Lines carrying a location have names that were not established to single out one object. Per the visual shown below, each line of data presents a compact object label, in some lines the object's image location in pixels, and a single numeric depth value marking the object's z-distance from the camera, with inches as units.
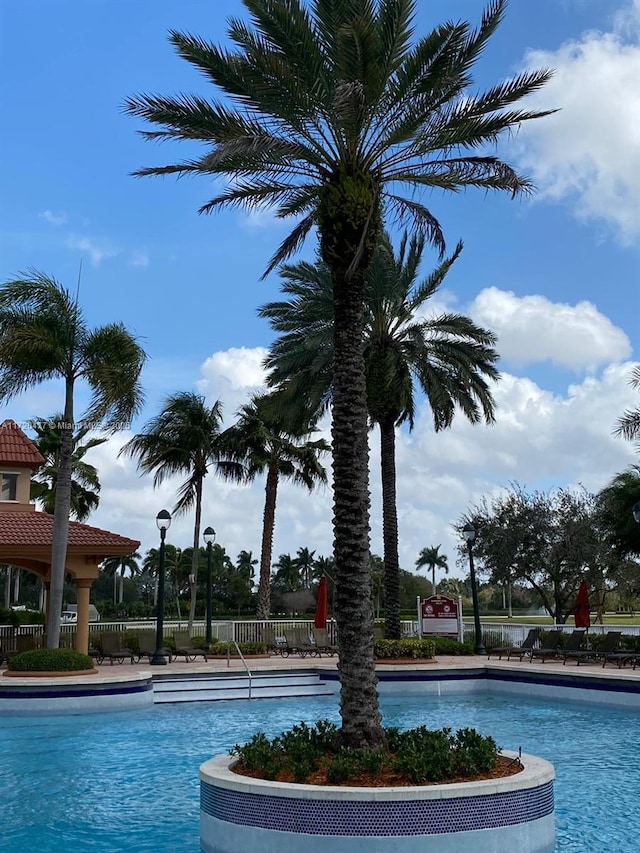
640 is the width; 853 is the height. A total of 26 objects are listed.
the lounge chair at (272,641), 1177.3
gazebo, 986.1
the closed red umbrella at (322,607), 1163.4
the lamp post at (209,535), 1111.0
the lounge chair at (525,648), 1045.2
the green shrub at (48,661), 829.2
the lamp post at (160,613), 992.9
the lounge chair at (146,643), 1050.1
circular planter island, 311.3
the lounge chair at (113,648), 1013.5
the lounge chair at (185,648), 1059.3
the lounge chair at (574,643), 1000.2
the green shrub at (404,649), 1000.2
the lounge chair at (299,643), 1133.1
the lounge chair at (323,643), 1124.5
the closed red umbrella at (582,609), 1067.3
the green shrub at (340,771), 340.2
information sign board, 1213.7
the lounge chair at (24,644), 970.7
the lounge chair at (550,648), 1011.3
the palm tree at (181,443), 1552.7
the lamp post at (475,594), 1114.7
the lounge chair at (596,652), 963.3
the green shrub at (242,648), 1119.0
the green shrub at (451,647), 1168.8
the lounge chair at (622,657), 939.3
